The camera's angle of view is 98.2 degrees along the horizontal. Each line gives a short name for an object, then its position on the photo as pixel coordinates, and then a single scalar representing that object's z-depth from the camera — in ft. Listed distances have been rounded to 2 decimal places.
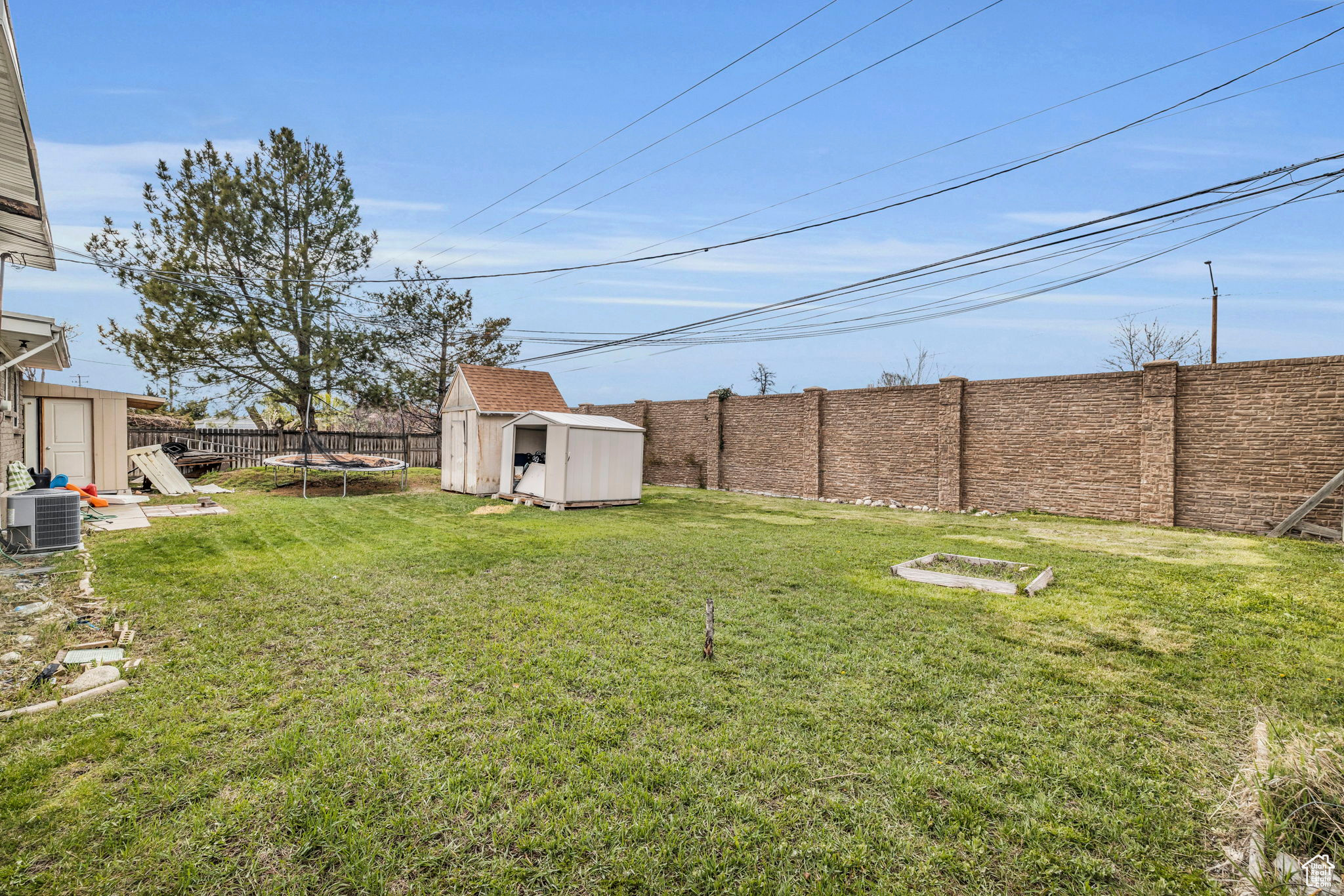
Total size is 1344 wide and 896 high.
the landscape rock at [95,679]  11.16
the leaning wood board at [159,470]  44.75
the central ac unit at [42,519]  22.68
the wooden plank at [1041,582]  20.01
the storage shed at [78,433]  38.45
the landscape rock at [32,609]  15.52
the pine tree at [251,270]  58.65
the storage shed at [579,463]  43.04
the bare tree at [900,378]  98.02
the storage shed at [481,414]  51.37
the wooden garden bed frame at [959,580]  20.04
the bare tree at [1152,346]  86.69
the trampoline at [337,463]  47.70
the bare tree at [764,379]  104.17
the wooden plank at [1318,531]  30.83
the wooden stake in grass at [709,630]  13.14
